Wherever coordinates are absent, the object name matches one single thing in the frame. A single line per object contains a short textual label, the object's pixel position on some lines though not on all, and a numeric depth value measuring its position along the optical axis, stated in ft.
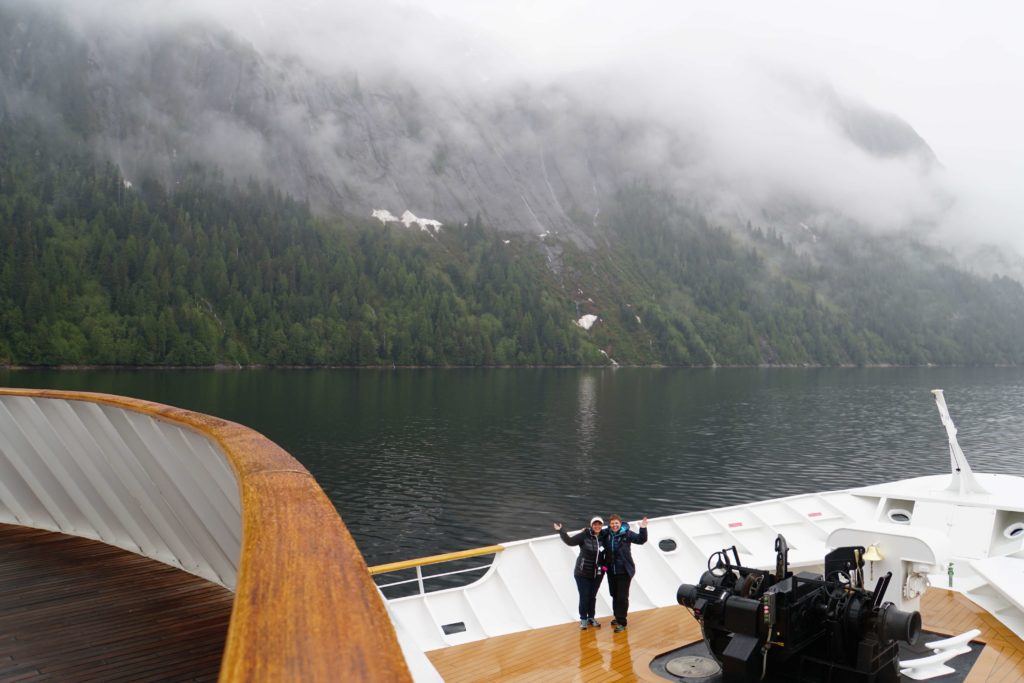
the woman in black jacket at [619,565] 37.76
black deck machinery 27.20
